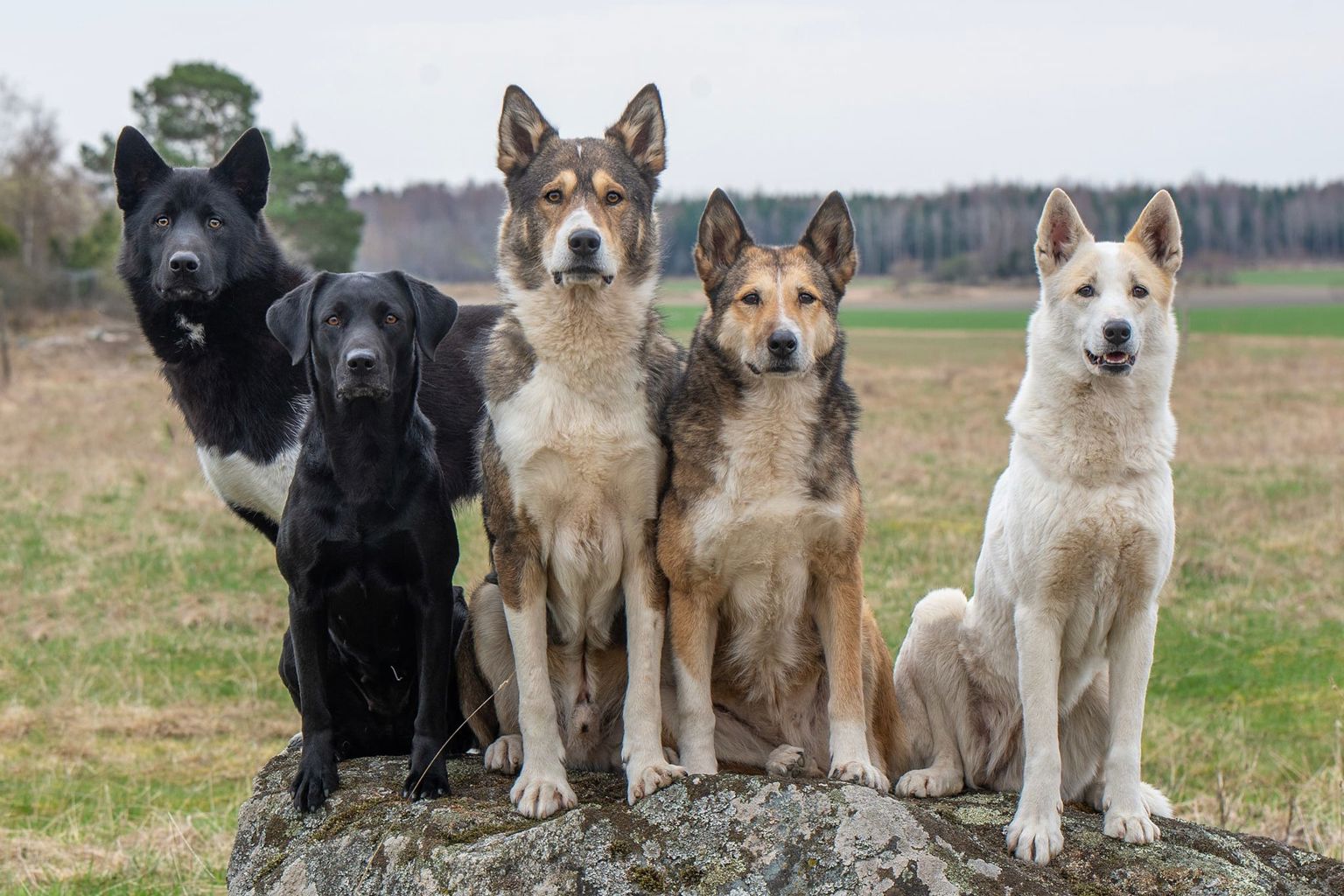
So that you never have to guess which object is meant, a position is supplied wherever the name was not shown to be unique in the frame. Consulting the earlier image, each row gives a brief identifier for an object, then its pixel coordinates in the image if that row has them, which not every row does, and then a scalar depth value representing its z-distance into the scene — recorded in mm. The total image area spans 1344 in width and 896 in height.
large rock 3428
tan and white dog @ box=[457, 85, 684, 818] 4277
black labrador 4176
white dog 3939
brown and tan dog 4305
